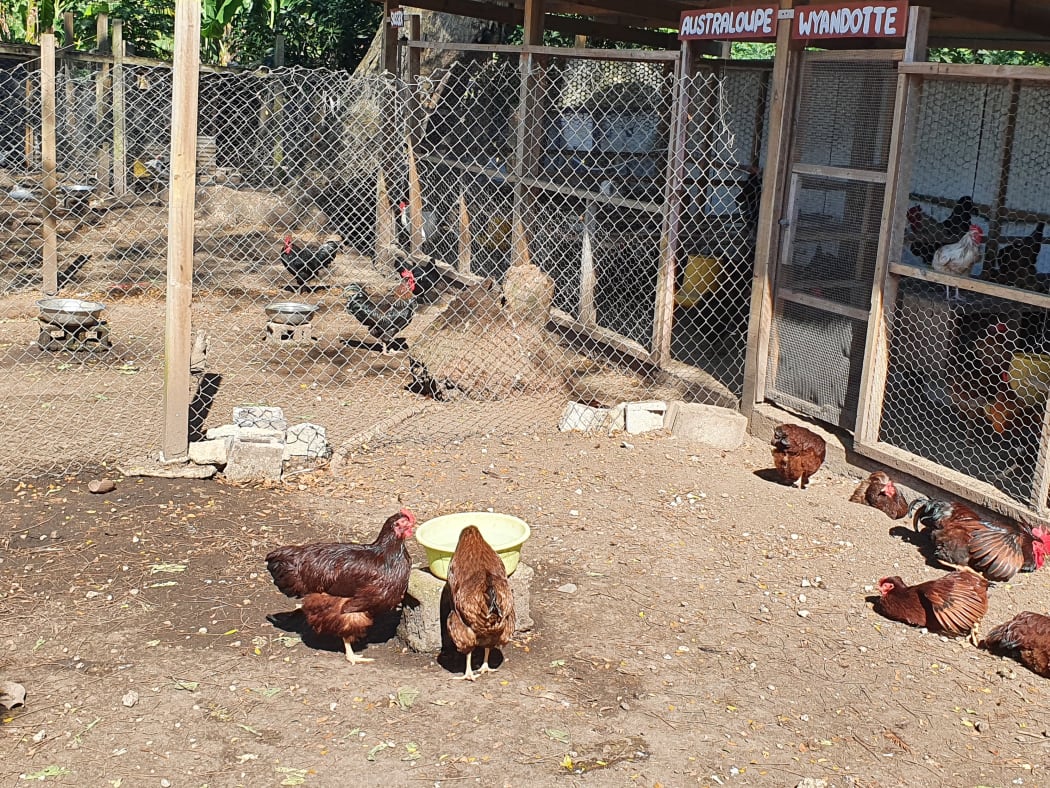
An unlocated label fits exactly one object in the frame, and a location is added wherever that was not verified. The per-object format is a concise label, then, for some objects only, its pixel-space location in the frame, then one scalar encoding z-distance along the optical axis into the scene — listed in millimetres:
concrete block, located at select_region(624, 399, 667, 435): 7492
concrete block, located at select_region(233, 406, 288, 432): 6613
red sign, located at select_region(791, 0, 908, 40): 6074
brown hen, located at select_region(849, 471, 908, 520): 6297
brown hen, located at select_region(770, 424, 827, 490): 6621
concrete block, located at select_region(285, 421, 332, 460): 6496
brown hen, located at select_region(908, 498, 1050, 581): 5426
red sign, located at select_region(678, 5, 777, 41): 6848
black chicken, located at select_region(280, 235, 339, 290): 11477
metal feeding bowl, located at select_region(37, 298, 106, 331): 8570
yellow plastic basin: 4531
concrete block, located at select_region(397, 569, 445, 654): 4531
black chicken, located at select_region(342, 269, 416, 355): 9344
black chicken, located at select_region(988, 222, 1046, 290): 7738
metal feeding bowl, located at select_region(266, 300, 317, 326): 9438
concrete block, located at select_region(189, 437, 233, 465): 6242
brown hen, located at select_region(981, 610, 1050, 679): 4629
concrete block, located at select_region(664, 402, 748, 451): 7363
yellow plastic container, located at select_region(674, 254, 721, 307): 9078
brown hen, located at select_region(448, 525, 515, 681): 4152
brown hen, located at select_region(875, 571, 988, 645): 4926
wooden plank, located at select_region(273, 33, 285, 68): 15105
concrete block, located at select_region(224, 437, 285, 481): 6262
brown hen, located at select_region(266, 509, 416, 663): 4352
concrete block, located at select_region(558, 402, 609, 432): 7504
